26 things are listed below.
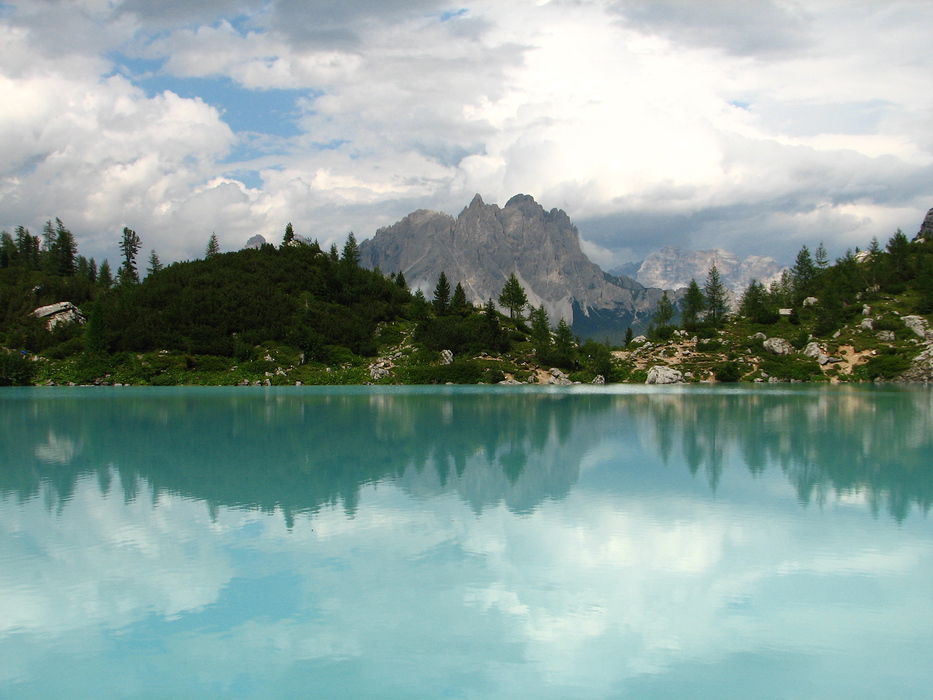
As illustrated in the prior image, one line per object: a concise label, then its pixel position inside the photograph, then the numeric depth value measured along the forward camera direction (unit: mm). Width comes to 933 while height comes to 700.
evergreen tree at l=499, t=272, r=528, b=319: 124312
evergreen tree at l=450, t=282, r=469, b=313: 117625
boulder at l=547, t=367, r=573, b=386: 90506
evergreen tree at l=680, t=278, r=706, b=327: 123312
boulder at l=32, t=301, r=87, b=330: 100688
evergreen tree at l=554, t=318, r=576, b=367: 96800
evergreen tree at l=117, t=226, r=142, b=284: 150875
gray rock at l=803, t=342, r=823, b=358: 96062
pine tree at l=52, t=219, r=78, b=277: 136375
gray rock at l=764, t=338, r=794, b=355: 100312
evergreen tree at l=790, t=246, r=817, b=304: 140625
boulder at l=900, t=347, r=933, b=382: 85625
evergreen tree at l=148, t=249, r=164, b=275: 158875
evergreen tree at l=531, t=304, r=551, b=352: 102875
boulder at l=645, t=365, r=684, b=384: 92375
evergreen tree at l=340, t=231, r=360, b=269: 126938
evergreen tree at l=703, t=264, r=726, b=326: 126250
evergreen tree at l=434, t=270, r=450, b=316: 118175
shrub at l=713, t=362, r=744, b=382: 91750
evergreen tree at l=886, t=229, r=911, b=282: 121756
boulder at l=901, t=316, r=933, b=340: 95312
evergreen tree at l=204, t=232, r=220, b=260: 152125
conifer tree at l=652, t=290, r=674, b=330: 127938
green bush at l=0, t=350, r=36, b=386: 79312
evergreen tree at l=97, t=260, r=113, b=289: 135750
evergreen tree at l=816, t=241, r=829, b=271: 154500
